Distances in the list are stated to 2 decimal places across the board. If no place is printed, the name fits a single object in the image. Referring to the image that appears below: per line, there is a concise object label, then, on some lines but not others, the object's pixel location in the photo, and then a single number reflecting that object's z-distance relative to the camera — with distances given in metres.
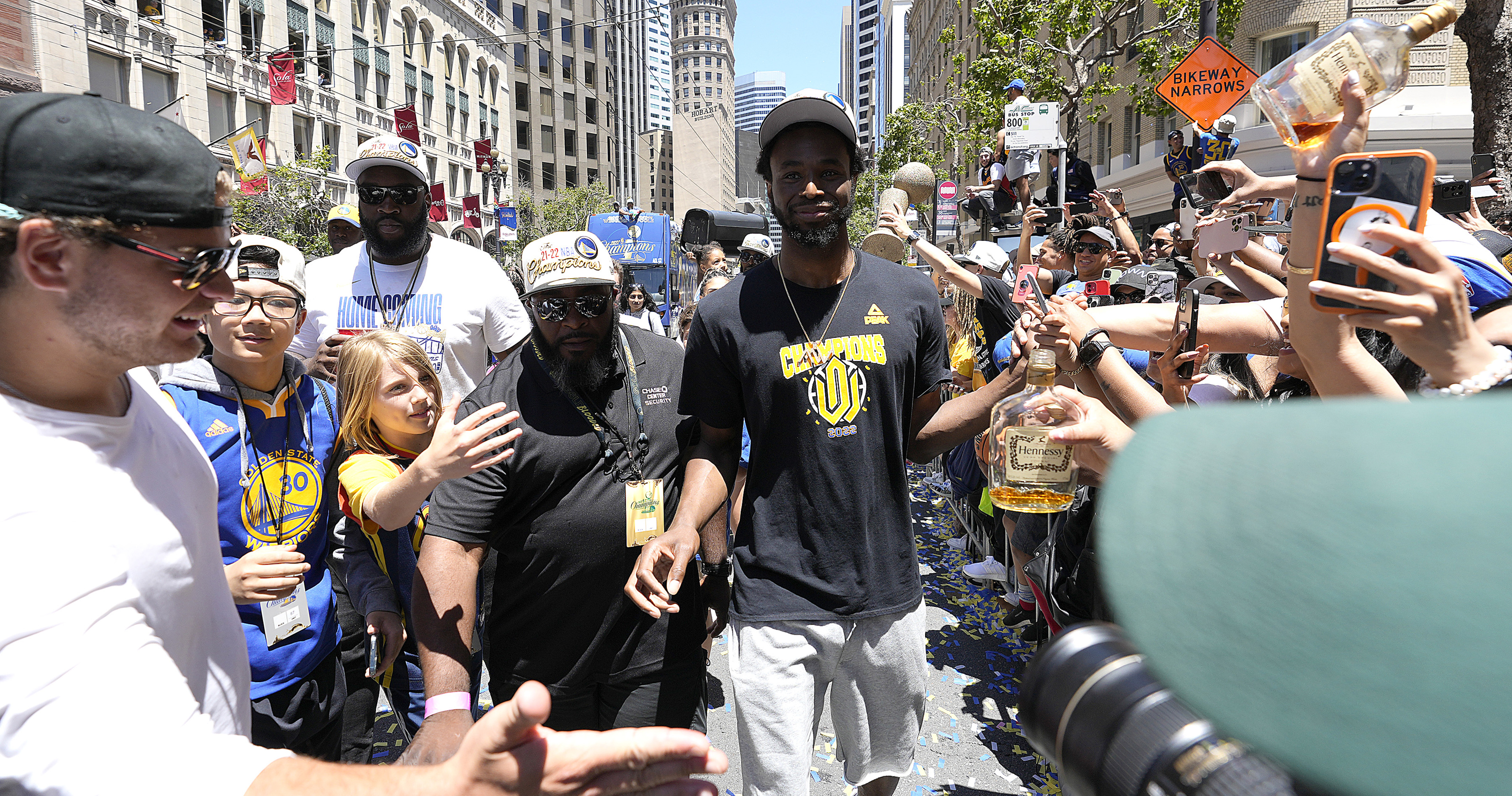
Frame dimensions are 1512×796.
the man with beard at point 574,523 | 2.43
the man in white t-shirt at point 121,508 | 1.01
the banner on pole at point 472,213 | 29.02
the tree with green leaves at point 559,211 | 41.97
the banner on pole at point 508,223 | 30.34
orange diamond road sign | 5.64
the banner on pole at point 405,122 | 21.59
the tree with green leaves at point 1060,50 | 13.02
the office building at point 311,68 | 22.83
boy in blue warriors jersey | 2.37
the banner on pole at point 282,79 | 20.72
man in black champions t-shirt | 2.39
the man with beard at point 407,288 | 3.56
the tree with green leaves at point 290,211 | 21.36
